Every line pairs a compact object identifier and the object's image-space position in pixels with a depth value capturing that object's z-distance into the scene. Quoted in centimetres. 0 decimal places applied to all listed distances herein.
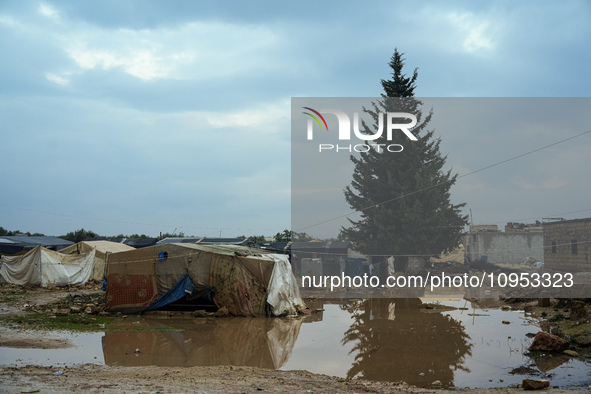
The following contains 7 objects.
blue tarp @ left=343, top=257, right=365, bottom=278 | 3241
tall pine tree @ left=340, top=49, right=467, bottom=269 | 3541
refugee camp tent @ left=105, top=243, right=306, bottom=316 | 1563
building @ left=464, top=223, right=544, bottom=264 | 4353
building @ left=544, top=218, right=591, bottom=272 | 3085
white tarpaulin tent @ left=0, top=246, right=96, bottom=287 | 2516
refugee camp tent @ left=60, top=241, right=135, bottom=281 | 2838
